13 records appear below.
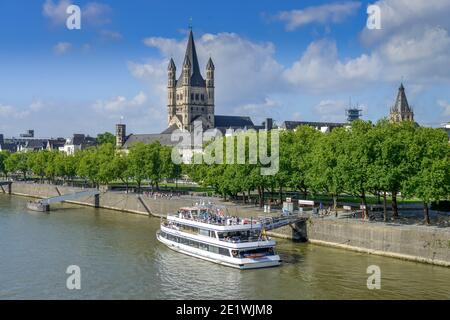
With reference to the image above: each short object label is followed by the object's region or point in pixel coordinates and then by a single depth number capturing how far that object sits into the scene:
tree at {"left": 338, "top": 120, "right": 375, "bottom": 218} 65.25
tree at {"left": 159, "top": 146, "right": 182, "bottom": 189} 112.31
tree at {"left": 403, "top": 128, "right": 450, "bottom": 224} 58.97
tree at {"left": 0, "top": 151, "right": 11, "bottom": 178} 172.65
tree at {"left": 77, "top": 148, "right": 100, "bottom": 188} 122.19
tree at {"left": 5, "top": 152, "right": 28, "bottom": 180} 164.12
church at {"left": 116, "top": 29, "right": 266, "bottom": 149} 190.38
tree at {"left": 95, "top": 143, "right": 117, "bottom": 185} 115.94
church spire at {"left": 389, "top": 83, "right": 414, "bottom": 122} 157.12
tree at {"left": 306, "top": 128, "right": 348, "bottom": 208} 67.44
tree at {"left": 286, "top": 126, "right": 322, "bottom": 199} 78.22
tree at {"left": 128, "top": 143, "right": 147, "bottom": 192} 112.06
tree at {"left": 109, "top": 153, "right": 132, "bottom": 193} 115.88
